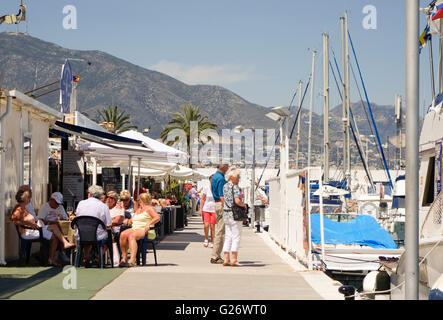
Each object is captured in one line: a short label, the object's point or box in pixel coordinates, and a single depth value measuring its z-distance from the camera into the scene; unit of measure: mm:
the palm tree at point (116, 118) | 81875
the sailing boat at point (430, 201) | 10562
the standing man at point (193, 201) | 48862
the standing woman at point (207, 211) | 21031
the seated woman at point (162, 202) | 26017
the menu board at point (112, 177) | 25297
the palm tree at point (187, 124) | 74125
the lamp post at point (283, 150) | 19306
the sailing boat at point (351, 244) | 19328
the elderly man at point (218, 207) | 16219
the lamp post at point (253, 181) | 36531
